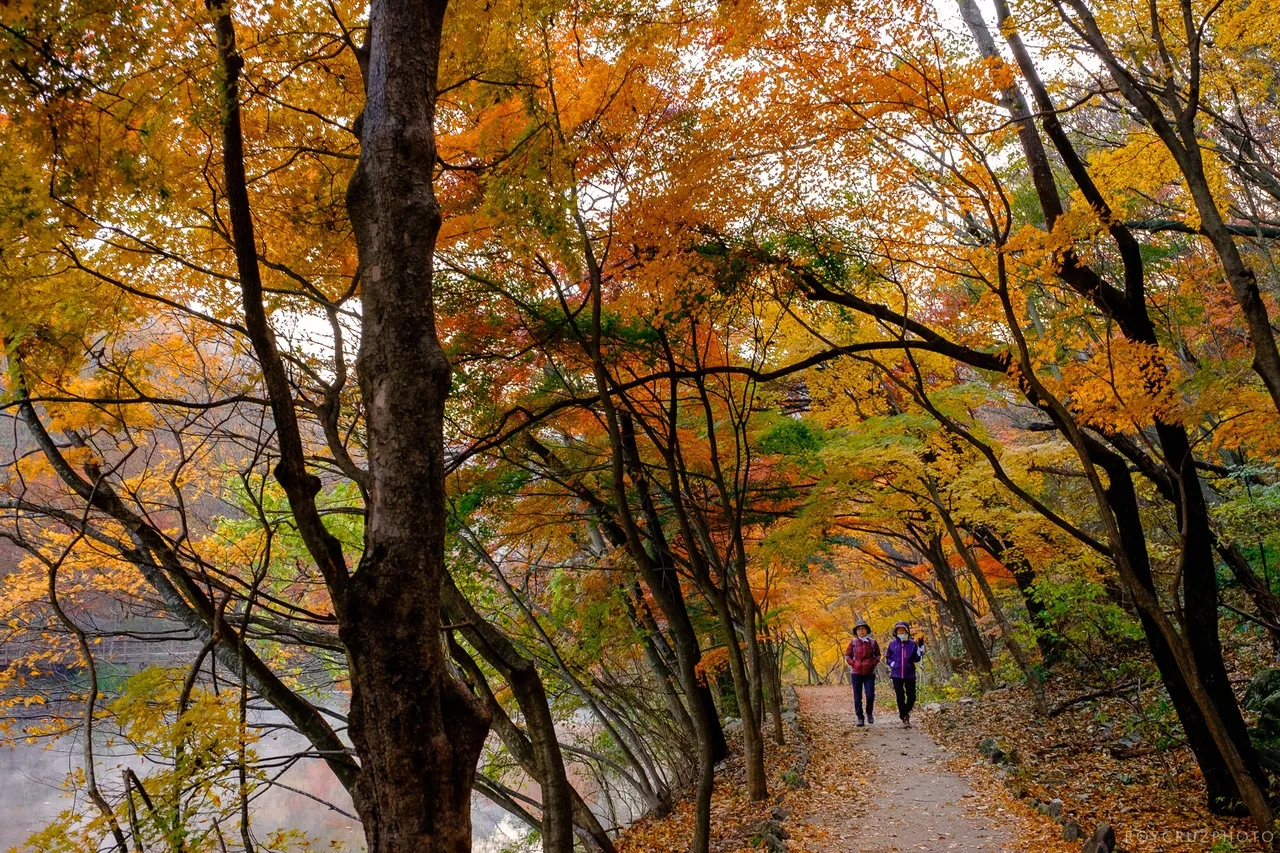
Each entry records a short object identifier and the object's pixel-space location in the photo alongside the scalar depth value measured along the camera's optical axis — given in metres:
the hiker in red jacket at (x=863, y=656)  12.19
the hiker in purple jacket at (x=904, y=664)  12.14
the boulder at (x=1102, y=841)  4.81
